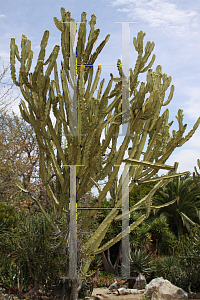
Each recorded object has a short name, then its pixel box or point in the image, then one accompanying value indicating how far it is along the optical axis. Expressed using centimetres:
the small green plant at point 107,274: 828
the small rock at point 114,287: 670
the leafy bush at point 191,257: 582
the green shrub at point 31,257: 454
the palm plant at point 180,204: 1054
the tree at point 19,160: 898
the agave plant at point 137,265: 712
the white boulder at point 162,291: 517
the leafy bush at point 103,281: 743
